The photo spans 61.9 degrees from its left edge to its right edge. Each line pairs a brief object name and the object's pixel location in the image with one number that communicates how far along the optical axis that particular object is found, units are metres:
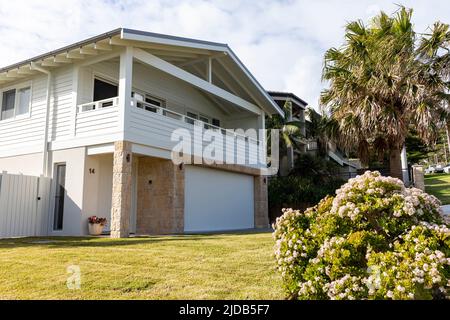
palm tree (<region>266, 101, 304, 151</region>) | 25.58
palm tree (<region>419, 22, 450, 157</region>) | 12.79
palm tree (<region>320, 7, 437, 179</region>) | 12.72
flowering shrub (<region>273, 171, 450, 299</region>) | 3.61
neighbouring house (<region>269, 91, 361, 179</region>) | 27.06
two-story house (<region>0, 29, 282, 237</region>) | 11.97
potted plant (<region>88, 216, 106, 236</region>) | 12.11
